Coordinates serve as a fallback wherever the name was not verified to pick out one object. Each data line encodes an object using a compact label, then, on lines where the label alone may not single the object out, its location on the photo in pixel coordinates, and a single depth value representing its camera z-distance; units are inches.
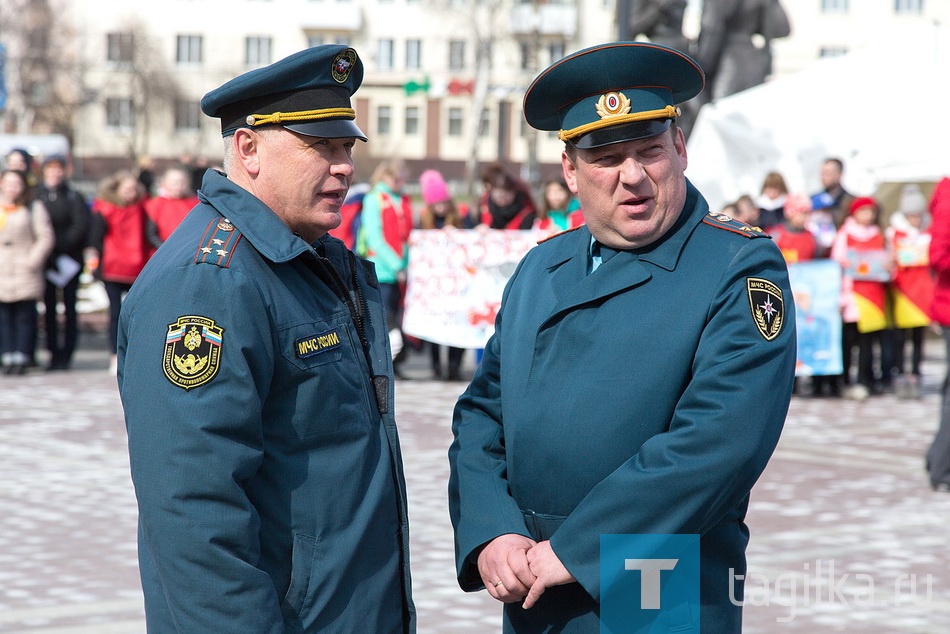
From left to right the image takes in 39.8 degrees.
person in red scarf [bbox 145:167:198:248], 536.7
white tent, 677.9
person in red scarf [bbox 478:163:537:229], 547.5
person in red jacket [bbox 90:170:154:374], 530.3
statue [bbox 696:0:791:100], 727.1
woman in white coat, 525.0
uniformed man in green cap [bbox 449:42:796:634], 110.0
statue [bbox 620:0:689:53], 697.6
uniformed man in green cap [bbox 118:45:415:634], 101.7
